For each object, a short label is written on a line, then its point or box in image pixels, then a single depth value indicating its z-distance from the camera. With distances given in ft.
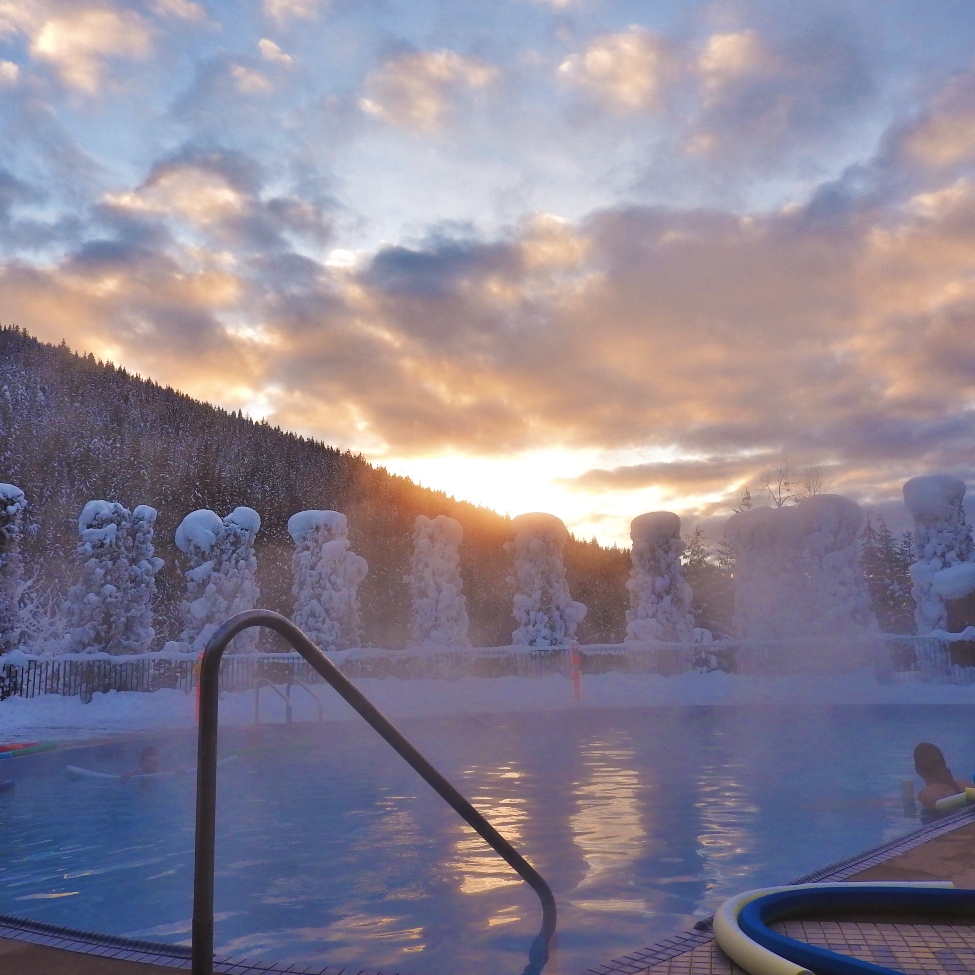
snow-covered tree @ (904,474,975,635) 89.51
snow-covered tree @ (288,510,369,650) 91.45
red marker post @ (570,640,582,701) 78.04
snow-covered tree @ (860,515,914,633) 164.76
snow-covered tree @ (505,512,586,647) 103.45
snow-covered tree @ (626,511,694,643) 102.01
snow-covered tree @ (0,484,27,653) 64.85
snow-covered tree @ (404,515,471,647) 102.83
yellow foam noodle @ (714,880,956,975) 10.75
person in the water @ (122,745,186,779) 40.65
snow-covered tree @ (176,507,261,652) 82.33
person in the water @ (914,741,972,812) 29.73
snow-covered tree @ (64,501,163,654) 73.26
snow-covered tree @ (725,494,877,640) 96.17
